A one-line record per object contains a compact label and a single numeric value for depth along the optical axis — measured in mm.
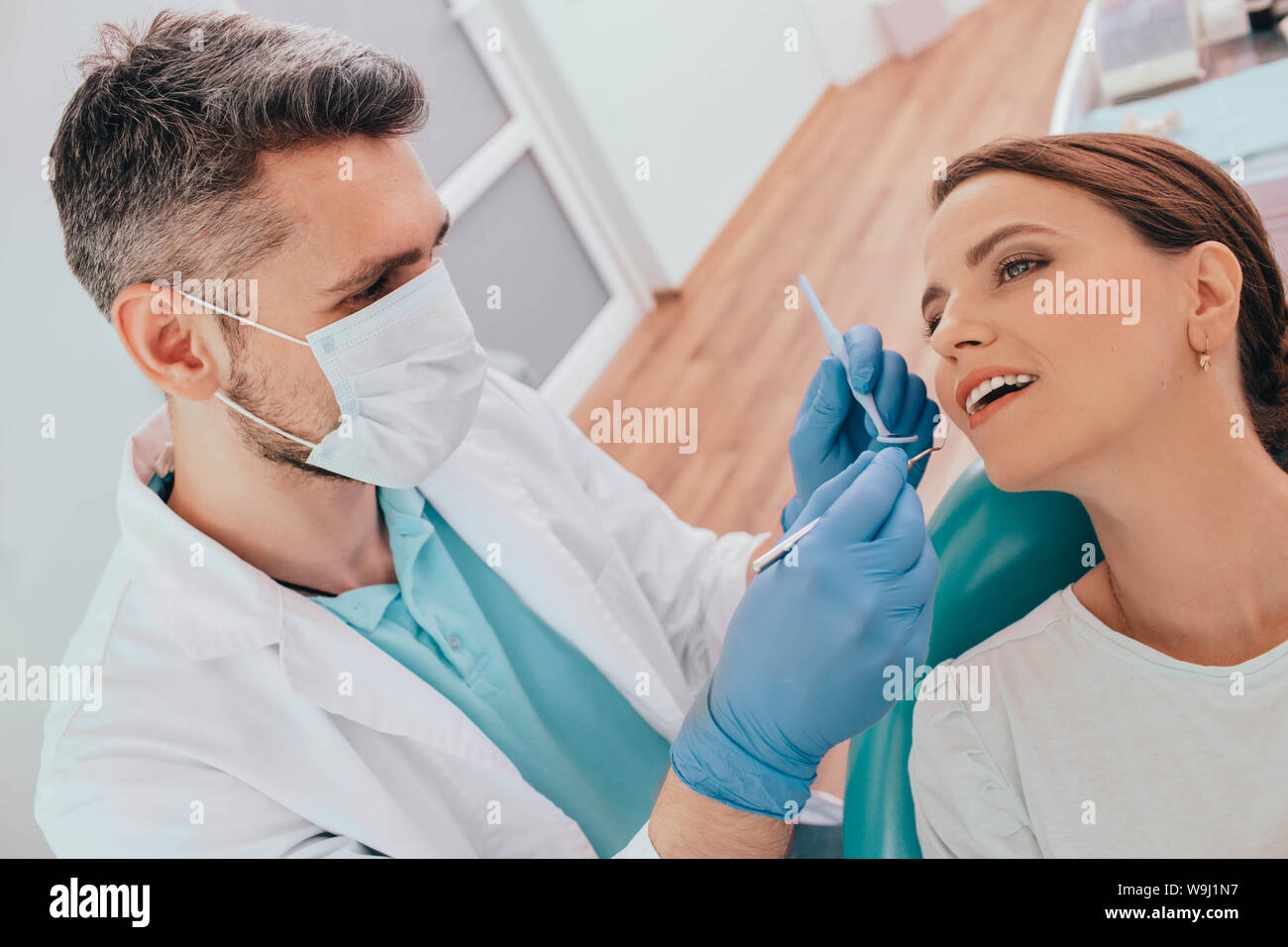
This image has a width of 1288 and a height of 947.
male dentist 1012
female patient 997
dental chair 1178
